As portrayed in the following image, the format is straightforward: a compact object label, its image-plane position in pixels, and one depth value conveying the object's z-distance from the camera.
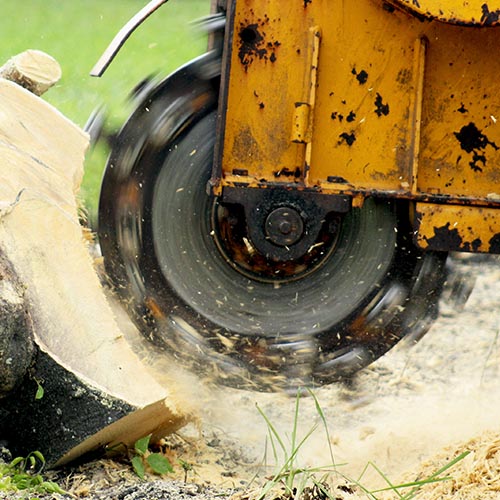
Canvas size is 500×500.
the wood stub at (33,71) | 7.14
